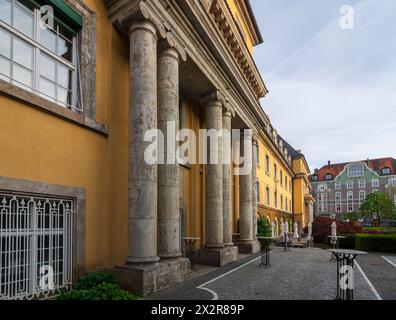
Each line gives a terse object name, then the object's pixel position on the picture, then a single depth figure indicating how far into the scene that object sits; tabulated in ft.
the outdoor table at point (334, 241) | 52.36
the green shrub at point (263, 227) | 73.03
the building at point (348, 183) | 270.05
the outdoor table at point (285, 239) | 67.21
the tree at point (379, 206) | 212.84
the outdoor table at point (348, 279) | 24.53
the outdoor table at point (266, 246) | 43.97
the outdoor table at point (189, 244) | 46.58
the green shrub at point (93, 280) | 24.76
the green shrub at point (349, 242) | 75.87
